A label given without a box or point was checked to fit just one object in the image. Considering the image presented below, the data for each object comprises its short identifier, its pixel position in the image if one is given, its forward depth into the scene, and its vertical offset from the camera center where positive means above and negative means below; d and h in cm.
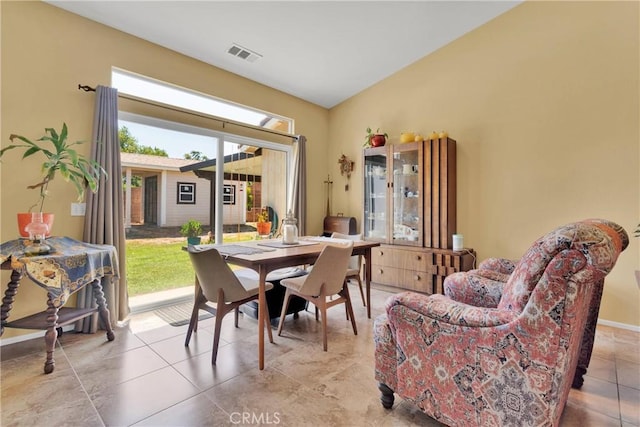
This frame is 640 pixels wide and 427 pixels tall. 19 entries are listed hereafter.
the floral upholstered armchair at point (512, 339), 106 -50
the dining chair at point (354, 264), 288 -56
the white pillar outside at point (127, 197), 306 +22
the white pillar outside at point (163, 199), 343 +22
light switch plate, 260 +7
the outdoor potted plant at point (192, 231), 357 -16
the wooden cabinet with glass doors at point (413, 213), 347 +8
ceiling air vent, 325 +193
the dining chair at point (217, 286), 200 -49
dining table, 200 -28
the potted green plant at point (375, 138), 414 +118
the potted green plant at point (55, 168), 214 +39
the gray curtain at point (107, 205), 257 +11
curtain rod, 263 +123
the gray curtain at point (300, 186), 438 +50
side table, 196 -43
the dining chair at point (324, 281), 222 -51
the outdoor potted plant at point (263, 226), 388 -10
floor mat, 285 -102
